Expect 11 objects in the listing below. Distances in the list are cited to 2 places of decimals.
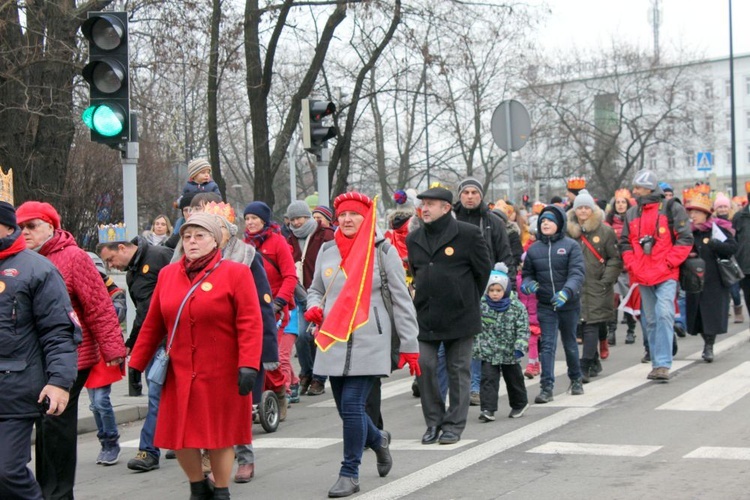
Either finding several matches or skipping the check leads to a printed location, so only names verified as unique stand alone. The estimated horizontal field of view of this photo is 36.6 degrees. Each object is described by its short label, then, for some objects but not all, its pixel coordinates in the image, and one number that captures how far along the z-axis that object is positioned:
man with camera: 11.42
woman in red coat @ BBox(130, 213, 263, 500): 6.01
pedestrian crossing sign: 38.12
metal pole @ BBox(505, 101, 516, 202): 16.50
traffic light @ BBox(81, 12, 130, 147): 11.05
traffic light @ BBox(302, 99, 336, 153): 14.41
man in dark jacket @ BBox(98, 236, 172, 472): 8.77
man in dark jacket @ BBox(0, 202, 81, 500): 5.33
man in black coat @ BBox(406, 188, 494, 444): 8.45
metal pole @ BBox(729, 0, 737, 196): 40.84
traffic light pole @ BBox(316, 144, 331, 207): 14.65
